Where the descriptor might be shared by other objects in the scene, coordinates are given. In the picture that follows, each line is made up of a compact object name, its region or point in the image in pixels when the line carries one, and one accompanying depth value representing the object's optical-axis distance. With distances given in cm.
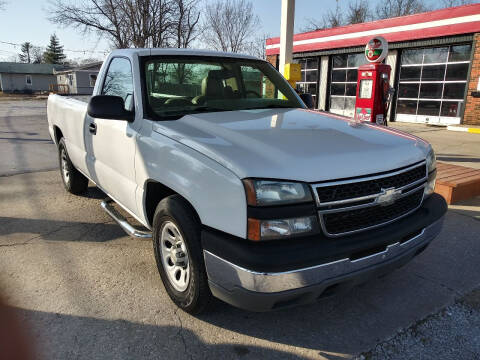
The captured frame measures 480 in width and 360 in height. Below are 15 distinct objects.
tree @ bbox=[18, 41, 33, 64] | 9475
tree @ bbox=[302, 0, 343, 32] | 4053
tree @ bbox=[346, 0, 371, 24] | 3962
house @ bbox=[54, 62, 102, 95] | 4894
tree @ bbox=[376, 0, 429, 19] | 3906
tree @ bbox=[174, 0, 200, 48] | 1953
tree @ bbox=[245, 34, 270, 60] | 3256
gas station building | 1265
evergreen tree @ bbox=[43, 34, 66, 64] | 8694
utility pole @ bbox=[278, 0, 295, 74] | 747
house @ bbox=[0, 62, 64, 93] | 6066
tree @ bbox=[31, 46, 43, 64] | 9625
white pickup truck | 202
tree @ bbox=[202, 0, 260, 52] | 2927
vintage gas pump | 725
